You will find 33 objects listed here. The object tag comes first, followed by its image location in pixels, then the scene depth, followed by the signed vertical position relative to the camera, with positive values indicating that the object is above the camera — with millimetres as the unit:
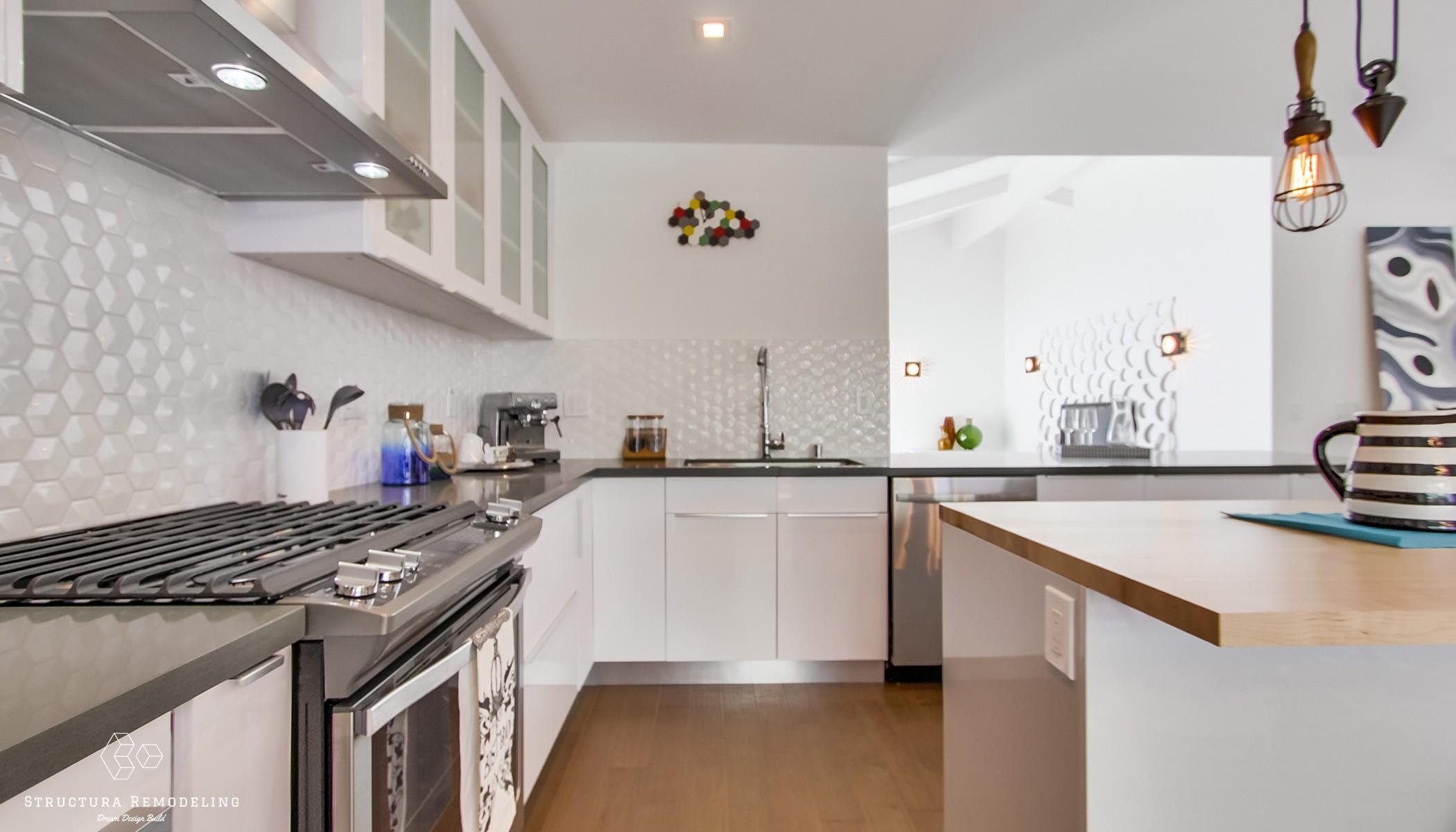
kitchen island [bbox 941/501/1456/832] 804 -373
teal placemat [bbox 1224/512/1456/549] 875 -155
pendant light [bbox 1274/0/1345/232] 1441 +648
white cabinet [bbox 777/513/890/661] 2594 -626
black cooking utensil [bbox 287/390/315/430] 1490 +28
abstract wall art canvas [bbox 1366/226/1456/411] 3443 +583
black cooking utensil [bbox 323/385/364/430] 1612 +58
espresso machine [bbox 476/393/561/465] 2891 +12
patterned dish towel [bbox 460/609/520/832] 1086 -545
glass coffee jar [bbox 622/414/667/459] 3062 -81
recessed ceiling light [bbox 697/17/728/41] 2162 +1297
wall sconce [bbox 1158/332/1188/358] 4145 +507
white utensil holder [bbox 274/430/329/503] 1443 -100
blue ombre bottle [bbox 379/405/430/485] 1949 -111
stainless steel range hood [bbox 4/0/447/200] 799 +474
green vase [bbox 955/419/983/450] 5996 -139
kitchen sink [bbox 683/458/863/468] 2934 -187
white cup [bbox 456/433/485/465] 2373 -107
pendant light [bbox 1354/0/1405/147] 1552 +749
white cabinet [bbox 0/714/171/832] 423 -261
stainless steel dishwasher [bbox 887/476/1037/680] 2590 -569
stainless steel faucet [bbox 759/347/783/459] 3117 -48
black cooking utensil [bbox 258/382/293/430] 1486 +36
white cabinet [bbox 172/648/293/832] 564 -308
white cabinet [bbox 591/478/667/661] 2582 -581
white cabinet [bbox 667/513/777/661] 2588 -644
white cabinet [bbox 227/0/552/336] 1348 +667
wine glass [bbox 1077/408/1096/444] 4191 +19
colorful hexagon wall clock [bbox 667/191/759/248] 3139 +943
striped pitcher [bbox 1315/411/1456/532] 879 -62
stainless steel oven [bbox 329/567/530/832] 748 -431
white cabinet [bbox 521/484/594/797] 1686 -600
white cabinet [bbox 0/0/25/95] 635 +358
